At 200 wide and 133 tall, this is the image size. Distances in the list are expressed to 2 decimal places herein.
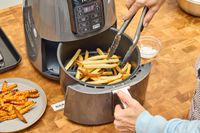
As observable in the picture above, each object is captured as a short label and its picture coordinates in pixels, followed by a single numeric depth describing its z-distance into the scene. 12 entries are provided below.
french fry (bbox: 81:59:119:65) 1.05
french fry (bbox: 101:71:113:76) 1.03
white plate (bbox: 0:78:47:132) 0.98
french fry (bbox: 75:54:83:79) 1.01
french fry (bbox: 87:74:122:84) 0.99
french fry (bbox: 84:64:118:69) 1.04
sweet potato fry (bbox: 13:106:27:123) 0.99
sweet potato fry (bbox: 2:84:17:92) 1.06
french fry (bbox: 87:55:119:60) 1.07
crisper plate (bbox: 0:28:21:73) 1.16
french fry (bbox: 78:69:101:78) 1.01
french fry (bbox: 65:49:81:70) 1.06
